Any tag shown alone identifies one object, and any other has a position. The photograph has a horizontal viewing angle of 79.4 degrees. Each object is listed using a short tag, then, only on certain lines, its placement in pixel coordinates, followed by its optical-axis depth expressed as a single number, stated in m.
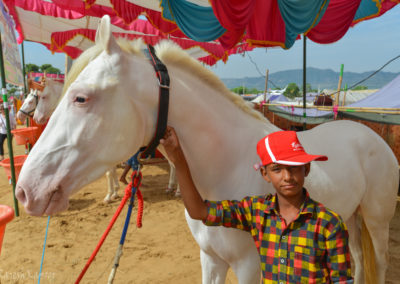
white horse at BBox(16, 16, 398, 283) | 1.03
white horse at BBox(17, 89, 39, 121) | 6.56
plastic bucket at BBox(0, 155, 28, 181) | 4.47
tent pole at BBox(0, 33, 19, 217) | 3.61
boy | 0.99
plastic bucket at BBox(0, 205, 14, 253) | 1.19
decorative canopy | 3.26
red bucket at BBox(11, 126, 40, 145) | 5.98
